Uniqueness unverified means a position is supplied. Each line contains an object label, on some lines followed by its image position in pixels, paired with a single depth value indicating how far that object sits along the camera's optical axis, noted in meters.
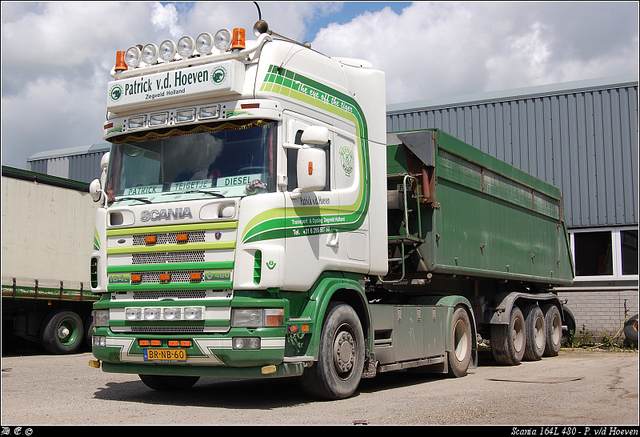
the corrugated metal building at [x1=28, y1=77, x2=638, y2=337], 19.56
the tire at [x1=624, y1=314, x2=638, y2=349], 14.67
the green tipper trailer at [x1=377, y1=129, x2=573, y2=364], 10.50
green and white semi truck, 7.32
